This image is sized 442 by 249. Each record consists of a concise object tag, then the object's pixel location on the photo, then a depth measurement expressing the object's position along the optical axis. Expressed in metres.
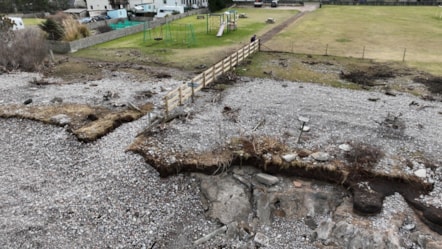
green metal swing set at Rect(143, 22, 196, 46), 35.41
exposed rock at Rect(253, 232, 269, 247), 10.55
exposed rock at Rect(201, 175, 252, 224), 11.53
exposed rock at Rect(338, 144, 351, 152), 13.76
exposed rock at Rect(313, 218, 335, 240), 10.59
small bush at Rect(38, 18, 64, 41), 32.59
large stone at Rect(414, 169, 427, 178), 12.21
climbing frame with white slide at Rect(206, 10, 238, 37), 37.72
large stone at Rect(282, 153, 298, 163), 13.04
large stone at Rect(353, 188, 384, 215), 10.95
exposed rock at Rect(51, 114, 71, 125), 16.41
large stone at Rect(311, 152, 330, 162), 12.99
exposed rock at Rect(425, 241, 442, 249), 9.77
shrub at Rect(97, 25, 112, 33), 42.72
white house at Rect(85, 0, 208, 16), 62.28
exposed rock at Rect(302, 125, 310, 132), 15.33
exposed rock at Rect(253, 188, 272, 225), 11.38
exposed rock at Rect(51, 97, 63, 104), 18.97
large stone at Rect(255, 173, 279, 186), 12.31
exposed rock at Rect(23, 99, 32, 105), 18.81
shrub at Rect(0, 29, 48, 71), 25.66
